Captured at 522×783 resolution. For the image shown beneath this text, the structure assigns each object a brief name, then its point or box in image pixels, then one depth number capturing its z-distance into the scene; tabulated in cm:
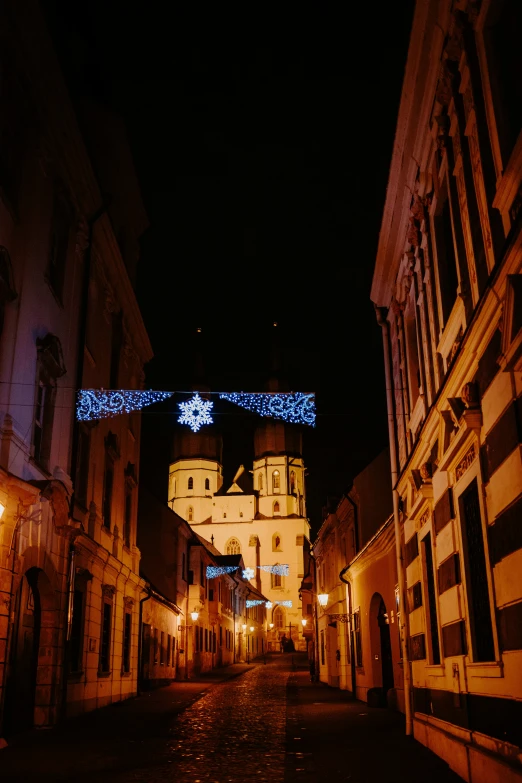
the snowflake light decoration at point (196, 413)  1418
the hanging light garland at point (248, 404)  1362
